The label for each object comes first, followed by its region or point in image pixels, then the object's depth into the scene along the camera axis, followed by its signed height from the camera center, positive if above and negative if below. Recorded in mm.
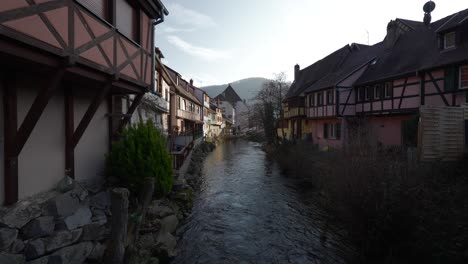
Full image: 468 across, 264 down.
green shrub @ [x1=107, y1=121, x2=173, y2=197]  7559 -858
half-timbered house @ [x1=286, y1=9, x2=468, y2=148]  12898 +2926
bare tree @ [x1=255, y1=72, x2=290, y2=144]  29797 +2777
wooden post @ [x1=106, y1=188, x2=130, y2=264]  4695 -1686
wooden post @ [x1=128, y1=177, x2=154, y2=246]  5684 -1604
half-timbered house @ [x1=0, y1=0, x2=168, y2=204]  4372 +1133
